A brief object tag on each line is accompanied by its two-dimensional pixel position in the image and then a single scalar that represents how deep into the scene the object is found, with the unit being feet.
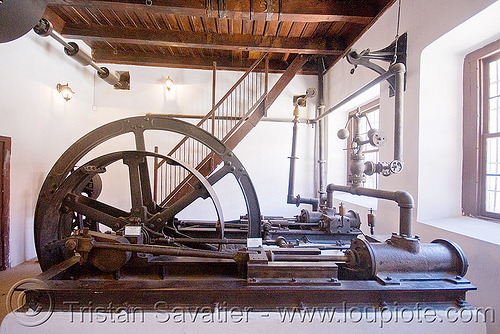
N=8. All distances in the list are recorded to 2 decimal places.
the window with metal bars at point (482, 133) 5.92
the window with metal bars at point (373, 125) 10.83
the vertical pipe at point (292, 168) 10.54
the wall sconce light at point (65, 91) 11.69
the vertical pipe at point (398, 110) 6.16
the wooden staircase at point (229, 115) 13.24
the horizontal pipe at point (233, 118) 14.35
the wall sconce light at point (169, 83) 14.30
